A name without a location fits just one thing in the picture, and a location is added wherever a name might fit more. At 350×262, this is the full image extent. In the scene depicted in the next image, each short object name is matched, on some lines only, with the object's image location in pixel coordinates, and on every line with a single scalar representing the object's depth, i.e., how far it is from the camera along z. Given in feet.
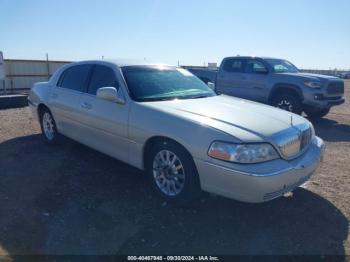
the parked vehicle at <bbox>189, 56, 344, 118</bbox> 31.22
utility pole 63.05
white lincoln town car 10.97
